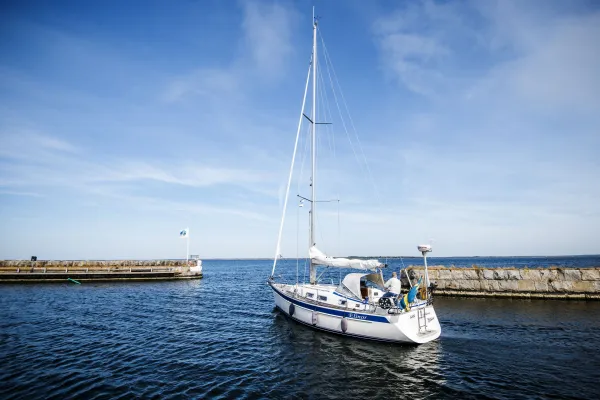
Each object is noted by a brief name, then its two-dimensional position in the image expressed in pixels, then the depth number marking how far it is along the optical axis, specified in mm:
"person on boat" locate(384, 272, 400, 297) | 18545
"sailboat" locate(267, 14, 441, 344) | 16719
